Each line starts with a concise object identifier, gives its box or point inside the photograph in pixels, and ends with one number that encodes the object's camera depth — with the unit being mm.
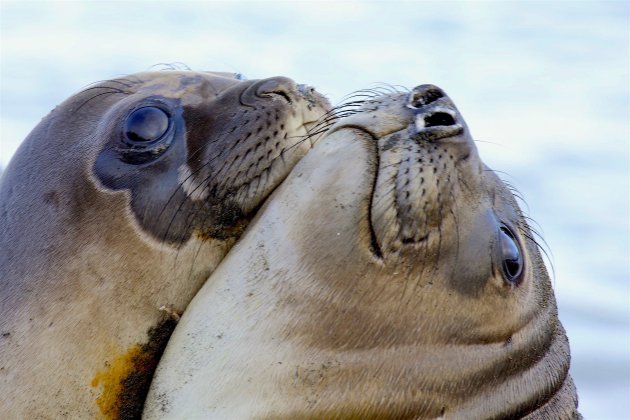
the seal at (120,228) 8602
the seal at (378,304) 8000
